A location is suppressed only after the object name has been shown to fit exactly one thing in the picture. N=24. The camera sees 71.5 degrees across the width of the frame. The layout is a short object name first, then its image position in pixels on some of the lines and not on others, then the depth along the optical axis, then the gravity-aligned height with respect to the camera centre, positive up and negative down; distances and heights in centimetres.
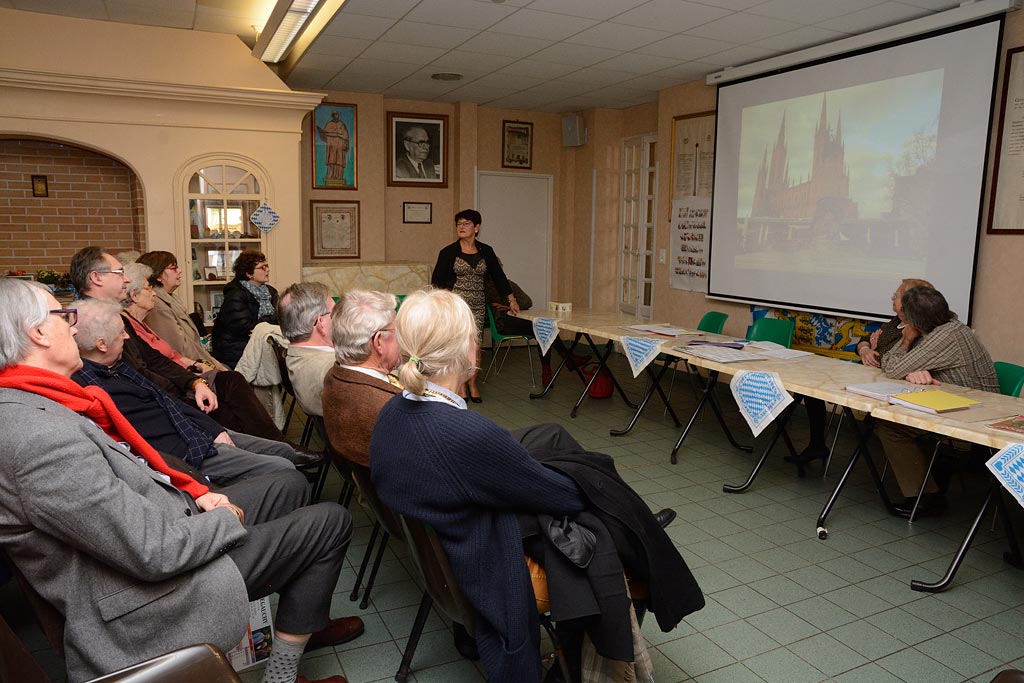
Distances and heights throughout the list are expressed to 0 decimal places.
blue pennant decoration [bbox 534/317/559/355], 596 -80
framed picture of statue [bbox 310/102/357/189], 788 +96
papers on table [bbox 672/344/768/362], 428 -71
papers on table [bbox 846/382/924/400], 332 -70
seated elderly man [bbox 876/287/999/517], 364 -63
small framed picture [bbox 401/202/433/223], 857 +26
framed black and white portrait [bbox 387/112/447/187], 836 +99
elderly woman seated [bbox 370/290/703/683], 180 -71
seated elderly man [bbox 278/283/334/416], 322 -47
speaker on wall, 884 +130
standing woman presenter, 638 -31
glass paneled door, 830 +13
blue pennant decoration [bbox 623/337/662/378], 488 -78
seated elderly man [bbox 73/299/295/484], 268 -72
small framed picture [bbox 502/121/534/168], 891 +115
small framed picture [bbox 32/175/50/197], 657 +39
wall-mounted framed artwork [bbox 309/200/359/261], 802 +3
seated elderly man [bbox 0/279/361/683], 154 -70
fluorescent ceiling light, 488 +154
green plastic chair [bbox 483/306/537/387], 693 -98
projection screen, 485 +50
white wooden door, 901 +14
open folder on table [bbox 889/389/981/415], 307 -70
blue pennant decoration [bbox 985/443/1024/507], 263 -83
